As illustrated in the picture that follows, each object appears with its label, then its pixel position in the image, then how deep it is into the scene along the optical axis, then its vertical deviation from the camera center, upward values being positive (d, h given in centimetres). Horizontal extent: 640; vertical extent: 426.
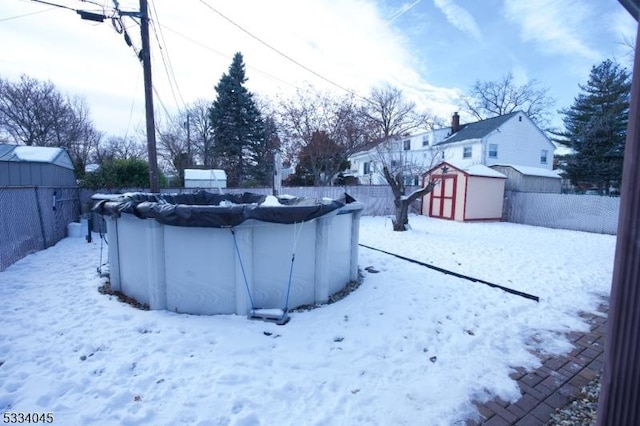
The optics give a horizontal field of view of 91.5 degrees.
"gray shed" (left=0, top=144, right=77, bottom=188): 975 +47
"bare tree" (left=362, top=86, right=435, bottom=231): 1062 +409
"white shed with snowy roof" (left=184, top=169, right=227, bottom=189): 1527 +18
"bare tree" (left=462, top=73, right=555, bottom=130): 2844 +811
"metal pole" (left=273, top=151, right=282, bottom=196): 830 +23
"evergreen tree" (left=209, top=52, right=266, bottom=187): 2370 +436
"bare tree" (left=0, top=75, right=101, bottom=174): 2059 +436
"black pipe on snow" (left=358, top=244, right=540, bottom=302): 468 -160
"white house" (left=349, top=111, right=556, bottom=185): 1970 +289
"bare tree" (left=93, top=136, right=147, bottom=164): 2791 +314
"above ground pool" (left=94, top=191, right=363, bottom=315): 367 -91
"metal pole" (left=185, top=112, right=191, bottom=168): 2420 +296
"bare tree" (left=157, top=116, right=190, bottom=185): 2623 +324
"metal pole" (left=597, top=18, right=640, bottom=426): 129 -49
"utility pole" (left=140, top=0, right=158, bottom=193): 791 +231
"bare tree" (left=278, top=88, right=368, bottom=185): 1955 +342
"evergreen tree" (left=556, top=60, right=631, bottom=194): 1958 +386
